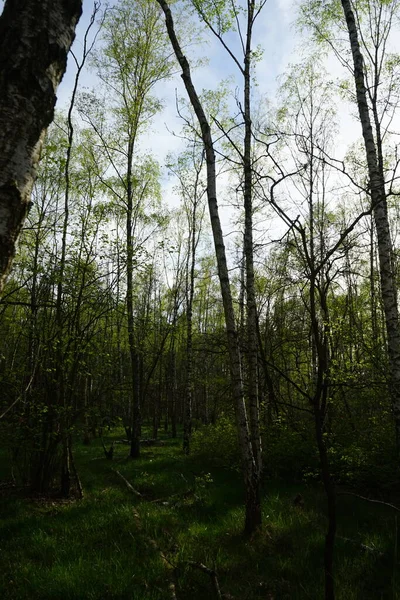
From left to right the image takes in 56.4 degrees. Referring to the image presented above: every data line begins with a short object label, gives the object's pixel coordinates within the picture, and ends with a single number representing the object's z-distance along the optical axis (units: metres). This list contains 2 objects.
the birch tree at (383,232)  5.78
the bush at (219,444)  9.14
